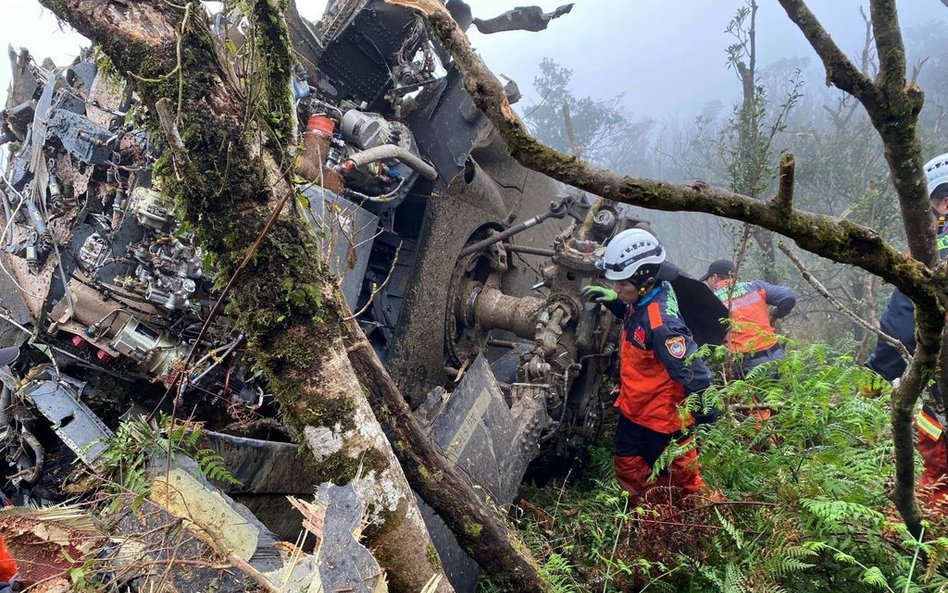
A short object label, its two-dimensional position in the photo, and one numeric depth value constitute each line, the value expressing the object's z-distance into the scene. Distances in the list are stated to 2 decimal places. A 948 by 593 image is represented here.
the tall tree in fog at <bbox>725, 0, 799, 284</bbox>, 6.62
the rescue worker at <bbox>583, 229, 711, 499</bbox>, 3.74
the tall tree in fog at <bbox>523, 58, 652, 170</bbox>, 30.25
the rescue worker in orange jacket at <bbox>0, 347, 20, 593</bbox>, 2.18
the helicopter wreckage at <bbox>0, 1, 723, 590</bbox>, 3.37
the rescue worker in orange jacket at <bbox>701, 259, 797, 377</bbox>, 4.62
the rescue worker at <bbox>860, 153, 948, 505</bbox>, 3.04
